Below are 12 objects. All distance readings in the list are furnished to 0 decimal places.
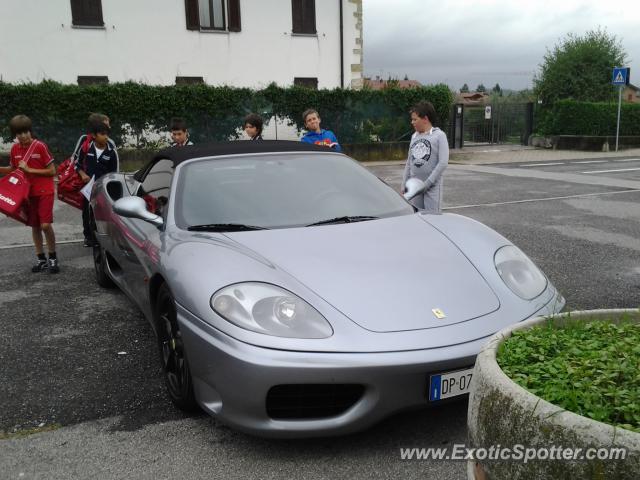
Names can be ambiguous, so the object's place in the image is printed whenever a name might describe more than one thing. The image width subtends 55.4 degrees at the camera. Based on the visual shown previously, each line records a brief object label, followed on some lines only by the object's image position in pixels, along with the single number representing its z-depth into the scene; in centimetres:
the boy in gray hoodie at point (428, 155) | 571
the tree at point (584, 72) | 2738
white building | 1931
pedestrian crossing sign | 2097
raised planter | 161
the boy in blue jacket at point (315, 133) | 650
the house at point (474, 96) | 5651
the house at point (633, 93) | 5684
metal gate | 2580
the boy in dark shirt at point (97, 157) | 660
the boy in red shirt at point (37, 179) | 589
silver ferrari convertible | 257
